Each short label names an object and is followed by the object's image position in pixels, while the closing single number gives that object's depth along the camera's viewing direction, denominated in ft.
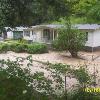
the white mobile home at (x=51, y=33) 58.90
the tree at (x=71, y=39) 50.36
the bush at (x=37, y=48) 55.13
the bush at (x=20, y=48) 57.47
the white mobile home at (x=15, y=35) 77.00
